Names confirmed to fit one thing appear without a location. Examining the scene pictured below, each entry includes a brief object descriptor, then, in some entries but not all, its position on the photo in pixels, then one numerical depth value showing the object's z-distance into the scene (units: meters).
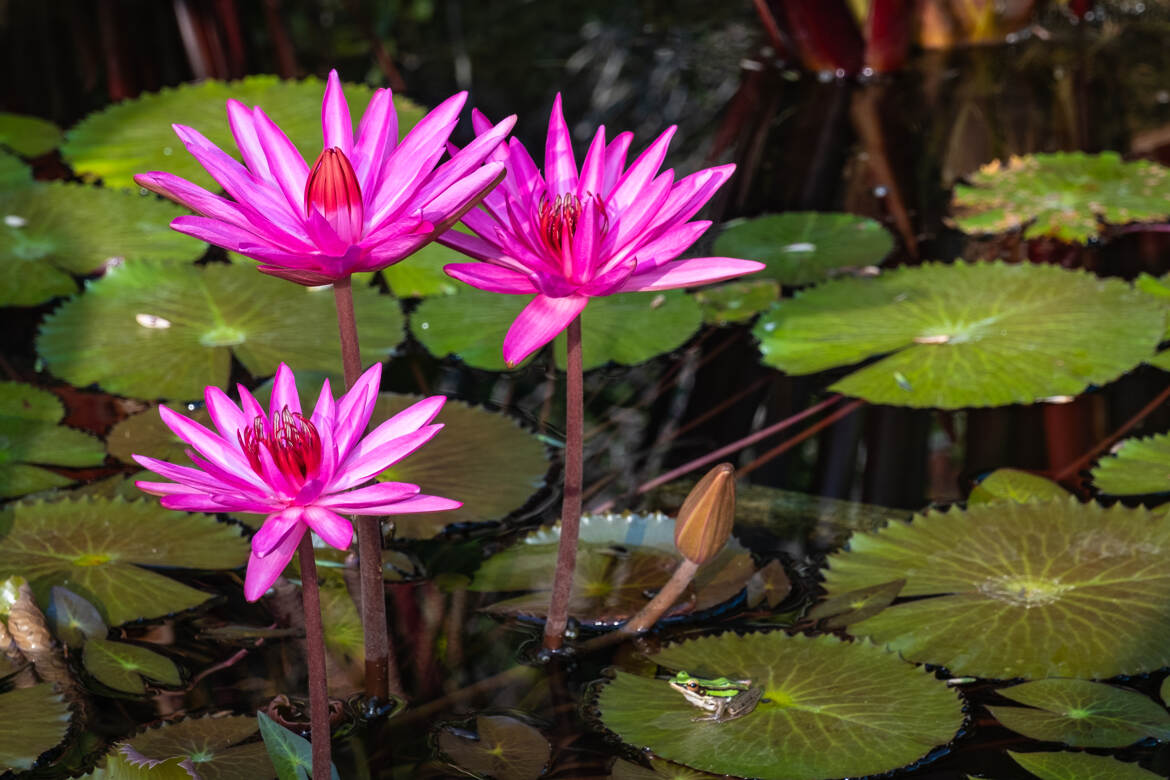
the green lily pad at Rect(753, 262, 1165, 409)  2.55
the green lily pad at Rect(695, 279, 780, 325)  2.70
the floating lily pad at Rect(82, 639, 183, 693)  2.31
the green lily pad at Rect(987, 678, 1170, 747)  2.24
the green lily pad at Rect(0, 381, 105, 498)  2.49
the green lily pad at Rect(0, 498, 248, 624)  2.37
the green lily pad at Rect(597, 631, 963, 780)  2.23
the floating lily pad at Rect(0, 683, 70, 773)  2.25
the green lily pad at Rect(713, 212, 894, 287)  2.75
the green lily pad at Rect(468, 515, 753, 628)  2.36
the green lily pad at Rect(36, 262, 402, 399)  2.61
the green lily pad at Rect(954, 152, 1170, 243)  2.82
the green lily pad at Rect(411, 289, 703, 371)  2.63
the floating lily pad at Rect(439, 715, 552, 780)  2.24
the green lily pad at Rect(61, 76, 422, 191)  2.95
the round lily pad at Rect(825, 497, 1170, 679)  2.30
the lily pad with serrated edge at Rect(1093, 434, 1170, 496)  2.44
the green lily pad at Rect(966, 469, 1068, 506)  2.43
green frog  2.26
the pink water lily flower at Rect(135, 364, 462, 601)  2.13
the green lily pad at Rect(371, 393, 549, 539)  2.45
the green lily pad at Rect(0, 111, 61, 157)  3.03
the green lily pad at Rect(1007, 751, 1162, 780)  2.22
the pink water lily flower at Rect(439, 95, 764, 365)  2.21
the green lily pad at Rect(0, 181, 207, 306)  2.75
